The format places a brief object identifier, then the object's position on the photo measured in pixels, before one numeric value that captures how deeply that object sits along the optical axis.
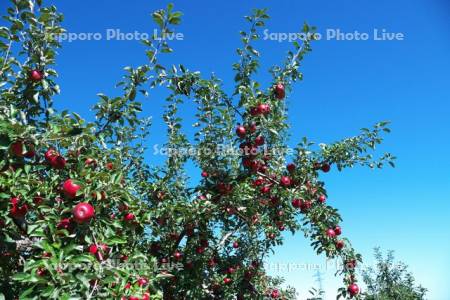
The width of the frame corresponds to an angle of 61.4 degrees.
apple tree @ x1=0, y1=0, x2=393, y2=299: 2.75
